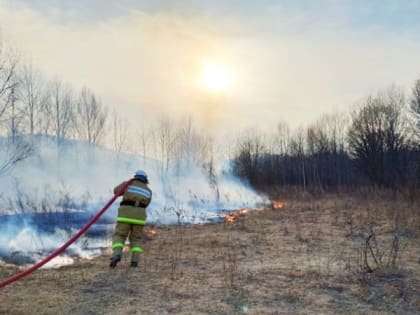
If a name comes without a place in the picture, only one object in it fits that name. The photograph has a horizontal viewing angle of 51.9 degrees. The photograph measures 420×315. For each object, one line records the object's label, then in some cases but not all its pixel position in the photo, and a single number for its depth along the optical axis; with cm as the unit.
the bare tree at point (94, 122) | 3825
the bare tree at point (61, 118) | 3478
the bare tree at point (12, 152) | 1847
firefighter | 741
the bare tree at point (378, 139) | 3884
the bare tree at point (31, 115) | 3167
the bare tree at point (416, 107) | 3522
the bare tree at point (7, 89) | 1861
